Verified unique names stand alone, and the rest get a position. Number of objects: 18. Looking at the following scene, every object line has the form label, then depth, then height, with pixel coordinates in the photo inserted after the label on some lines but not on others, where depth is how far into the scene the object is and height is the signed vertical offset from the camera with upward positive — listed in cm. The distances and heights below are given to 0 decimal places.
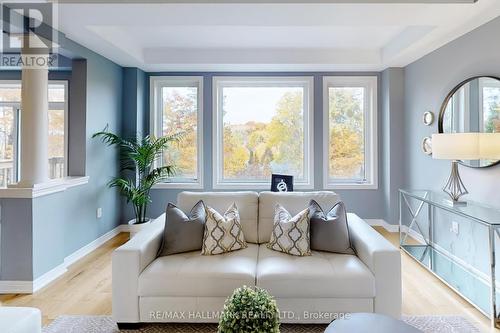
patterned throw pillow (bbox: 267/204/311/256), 236 -50
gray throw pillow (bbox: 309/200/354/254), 238 -48
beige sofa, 204 -77
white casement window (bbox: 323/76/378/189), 488 +57
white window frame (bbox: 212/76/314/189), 487 +80
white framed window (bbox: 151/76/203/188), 493 +78
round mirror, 280 +63
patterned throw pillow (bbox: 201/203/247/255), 238 -50
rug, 213 -110
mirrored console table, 237 -82
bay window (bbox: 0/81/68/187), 422 +69
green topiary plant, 131 -62
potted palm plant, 410 +3
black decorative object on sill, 360 -15
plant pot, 396 -72
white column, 282 +41
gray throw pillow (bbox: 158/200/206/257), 239 -48
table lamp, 258 +19
